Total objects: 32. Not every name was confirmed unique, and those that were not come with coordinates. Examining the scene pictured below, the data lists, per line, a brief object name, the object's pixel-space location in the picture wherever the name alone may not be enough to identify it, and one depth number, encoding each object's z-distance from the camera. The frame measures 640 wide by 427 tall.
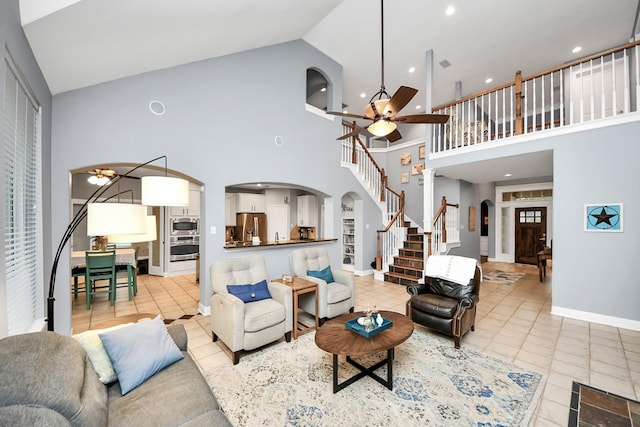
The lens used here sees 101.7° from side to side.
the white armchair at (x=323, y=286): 3.54
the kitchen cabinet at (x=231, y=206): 7.43
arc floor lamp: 1.77
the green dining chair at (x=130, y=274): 4.70
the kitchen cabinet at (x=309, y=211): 8.25
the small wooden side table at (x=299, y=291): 3.18
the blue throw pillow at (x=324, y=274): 3.85
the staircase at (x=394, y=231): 5.81
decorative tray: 2.30
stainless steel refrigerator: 7.46
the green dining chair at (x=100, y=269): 4.31
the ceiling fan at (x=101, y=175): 4.85
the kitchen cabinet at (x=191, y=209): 6.57
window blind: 1.81
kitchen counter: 4.37
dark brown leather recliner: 2.96
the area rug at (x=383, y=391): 1.92
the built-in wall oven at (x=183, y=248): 6.58
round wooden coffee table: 2.10
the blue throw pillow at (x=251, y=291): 3.05
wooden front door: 8.12
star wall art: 3.53
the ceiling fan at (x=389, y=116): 2.71
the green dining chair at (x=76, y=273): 4.46
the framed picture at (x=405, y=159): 7.94
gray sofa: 0.96
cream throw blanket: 3.36
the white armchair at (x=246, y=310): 2.68
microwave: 6.59
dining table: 5.06
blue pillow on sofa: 1.62
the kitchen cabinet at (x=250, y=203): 7.36
